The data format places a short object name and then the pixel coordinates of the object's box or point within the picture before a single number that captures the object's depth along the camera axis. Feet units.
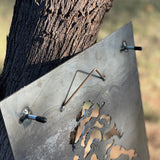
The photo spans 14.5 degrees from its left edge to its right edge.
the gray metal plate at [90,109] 3.68
